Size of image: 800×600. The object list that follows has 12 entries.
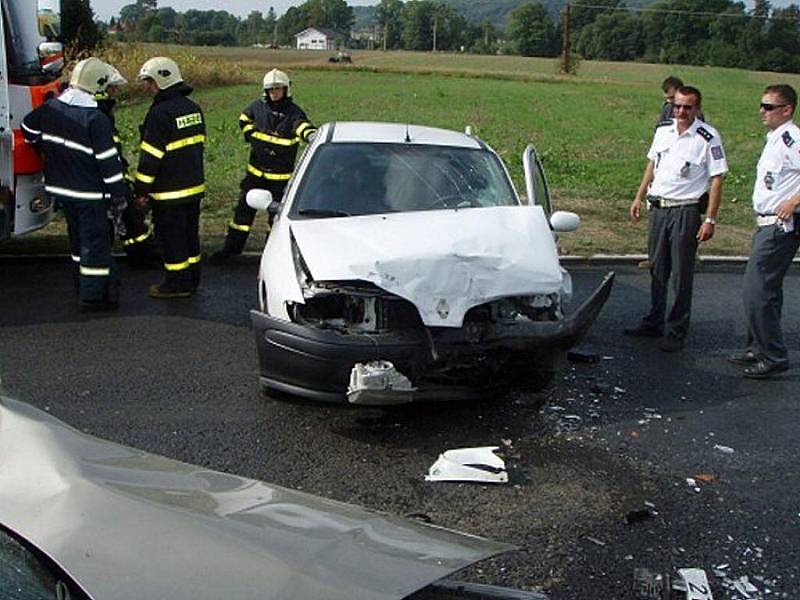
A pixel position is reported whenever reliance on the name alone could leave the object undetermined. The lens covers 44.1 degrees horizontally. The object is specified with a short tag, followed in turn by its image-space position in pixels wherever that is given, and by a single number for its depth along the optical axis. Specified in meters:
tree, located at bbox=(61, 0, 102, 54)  34.44
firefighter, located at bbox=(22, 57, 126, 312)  7.36
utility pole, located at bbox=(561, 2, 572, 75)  57.56
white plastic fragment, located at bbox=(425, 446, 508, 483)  4.85
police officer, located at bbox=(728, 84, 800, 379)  6.44
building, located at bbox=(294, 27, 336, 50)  116.69
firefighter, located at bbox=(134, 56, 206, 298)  7.81
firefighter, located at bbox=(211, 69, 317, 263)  9.19
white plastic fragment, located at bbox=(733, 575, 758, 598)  3.86
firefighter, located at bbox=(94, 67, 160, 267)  8.48
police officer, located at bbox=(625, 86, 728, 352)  7.09
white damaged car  5.21
